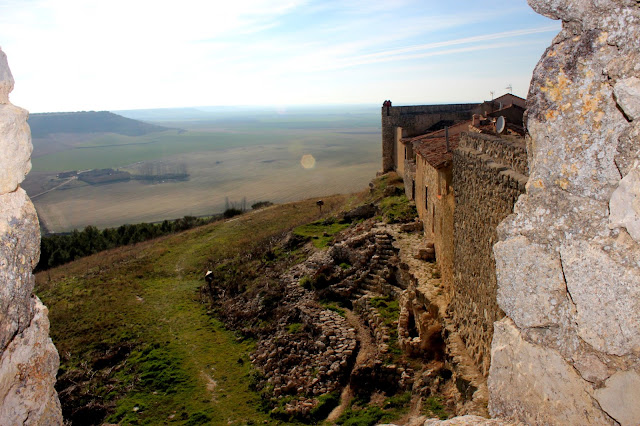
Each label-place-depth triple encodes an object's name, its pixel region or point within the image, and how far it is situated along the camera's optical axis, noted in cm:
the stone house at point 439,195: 1320
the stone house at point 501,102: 2997
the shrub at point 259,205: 5692
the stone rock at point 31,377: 281
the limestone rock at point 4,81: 285
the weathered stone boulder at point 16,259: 267
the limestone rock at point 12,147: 275
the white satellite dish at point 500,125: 1420
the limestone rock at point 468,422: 309
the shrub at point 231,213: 4850
